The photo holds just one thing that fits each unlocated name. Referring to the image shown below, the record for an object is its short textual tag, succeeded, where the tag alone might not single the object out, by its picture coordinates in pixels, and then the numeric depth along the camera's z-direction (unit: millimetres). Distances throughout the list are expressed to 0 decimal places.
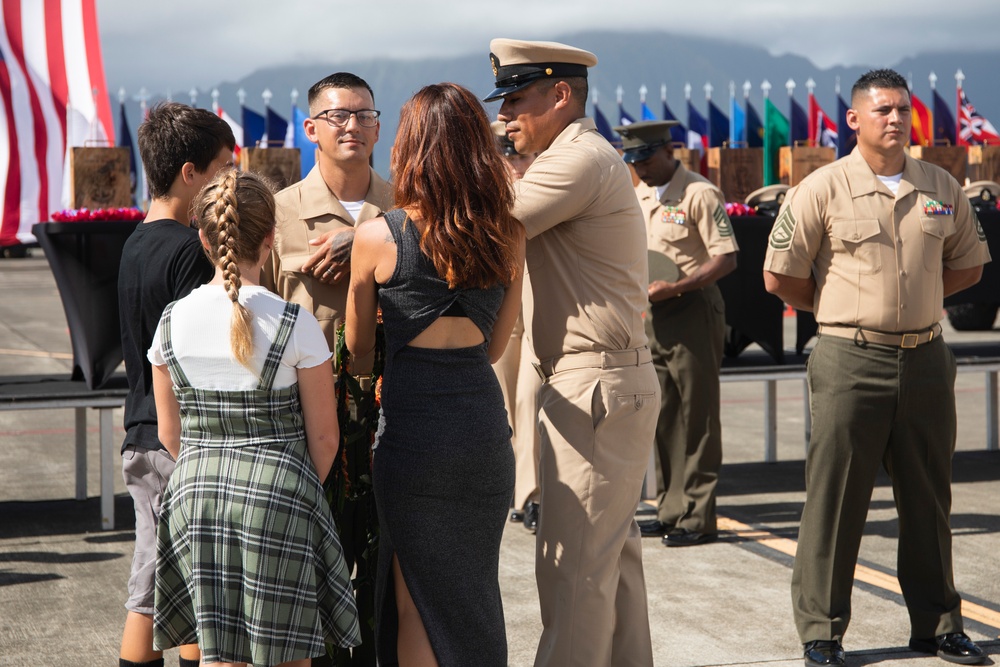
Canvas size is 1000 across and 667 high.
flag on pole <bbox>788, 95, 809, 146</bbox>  21297
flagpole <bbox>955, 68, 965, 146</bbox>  22414
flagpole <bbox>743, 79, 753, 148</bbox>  20934
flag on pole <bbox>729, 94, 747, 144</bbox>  22588
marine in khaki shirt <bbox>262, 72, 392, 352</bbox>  3633
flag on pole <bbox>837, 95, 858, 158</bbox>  17125
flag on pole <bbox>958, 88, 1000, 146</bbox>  26527
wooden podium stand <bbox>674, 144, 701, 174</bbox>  8484
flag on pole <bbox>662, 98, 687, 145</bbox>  29375
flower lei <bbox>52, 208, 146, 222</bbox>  6230
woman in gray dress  2830
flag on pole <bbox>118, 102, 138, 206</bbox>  23975
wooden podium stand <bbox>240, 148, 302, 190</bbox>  7082
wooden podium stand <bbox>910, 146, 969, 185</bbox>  8391
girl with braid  2795
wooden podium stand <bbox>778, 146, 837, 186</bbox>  8111
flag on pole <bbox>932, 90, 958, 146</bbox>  19797
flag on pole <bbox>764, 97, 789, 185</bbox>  11665
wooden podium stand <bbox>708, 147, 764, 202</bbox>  8406
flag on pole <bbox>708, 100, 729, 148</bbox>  23469
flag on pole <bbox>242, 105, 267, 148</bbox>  21906
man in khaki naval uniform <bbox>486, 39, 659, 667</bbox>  3236
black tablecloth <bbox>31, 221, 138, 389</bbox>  6148
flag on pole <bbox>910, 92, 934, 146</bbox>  20266
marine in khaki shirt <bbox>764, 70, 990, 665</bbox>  4043
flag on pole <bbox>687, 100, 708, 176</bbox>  25389
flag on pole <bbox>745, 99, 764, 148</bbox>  21470
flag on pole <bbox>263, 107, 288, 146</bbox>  21078
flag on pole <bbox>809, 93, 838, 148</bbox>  26297
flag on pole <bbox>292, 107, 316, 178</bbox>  16181
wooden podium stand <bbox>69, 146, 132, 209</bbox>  6605
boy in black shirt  3262
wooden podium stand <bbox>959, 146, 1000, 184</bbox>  8867
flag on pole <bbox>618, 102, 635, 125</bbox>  29272
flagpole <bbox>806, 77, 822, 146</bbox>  26066
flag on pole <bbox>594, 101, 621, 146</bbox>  24944
